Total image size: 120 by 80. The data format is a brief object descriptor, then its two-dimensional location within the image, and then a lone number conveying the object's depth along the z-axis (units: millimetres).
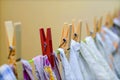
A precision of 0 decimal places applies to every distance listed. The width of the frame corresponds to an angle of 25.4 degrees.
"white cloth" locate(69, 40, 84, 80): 607
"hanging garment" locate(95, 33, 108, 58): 817
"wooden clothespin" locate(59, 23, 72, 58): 578
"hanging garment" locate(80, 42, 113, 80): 665
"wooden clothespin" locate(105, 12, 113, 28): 1106
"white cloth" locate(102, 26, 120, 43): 1010
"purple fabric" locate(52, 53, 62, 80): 554
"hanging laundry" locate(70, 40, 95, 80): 629
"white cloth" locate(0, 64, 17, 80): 430
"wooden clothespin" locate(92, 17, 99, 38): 814
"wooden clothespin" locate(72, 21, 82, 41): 647
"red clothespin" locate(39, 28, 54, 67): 524
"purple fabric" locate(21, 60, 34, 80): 473
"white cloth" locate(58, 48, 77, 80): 566
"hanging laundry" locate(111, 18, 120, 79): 886
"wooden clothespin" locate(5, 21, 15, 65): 466
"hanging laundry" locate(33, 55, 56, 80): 512
